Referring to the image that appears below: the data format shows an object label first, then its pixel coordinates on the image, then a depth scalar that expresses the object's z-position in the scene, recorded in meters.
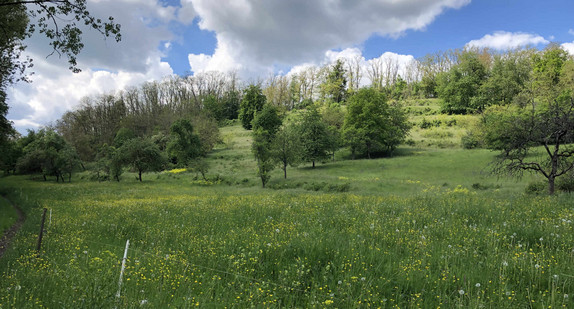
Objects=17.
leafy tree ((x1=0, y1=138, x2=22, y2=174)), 62.50
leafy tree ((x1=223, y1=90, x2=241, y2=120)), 121.56
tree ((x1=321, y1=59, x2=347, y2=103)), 113.44
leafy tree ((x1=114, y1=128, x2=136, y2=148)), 76.86
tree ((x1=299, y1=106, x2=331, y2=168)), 51.62
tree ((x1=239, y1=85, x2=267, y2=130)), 99.75
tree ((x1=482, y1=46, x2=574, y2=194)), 16.28
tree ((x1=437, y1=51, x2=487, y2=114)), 79.69
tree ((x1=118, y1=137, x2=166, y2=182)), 49.78
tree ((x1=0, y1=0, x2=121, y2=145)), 11.85
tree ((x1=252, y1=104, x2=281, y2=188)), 40.00
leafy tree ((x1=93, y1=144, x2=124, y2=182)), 50.12
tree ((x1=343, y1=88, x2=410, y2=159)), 56.03
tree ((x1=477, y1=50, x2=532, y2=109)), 74.31
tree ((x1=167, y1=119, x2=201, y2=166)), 62.28
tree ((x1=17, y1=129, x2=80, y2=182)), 53.77
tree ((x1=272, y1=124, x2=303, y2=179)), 43.22
